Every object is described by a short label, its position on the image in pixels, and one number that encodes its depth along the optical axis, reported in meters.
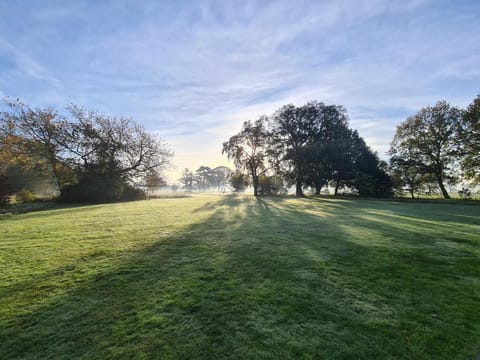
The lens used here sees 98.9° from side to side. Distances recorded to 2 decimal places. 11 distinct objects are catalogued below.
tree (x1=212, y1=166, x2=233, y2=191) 93.75
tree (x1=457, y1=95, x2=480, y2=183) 18.30
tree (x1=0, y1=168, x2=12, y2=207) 11.60
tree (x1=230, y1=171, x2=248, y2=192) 30.44
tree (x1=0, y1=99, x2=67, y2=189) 15.18
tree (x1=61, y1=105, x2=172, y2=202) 18.14
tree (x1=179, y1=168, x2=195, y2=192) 86.56
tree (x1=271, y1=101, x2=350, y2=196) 24.80
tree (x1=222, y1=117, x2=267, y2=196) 28.95
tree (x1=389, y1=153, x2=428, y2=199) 23.01
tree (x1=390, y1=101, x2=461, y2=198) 20.67
